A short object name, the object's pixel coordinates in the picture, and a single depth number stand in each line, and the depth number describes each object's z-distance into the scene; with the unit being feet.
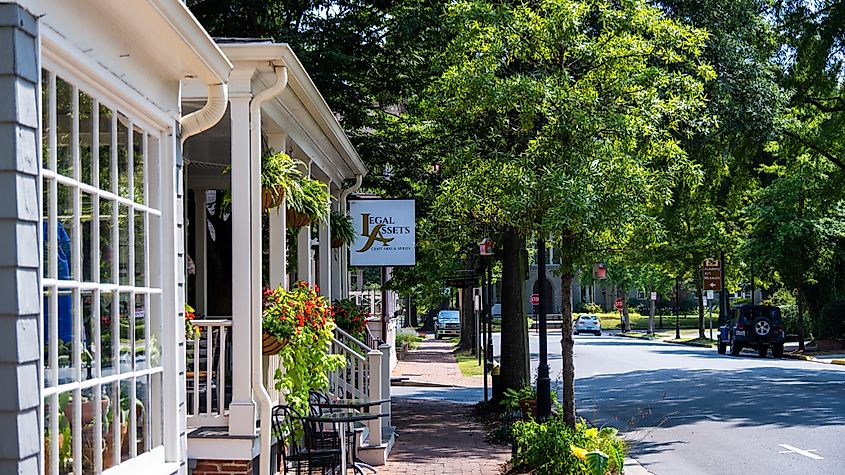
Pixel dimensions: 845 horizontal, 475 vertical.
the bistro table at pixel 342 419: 30.99
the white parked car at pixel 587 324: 217.15
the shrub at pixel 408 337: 141.79
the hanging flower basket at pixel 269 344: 30.96
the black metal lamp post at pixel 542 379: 41.75
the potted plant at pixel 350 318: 45.57
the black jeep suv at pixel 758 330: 116.78
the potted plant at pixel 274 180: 31.63
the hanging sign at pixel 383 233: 55.47
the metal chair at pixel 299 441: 30.53
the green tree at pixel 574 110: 38.47
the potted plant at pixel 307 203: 33.83
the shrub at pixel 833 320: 126.93
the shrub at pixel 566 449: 33.42
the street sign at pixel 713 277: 153.58
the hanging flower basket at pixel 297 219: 34.76
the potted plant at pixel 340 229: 47.88
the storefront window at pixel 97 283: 14.76
